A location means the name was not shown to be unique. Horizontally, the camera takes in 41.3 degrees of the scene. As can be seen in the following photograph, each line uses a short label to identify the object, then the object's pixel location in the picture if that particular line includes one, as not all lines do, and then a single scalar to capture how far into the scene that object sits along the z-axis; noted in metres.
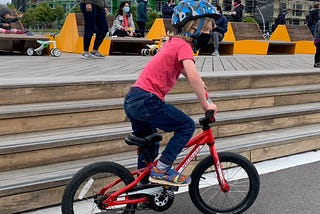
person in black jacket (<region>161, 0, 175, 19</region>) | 15.48
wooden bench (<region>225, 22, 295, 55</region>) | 15.49
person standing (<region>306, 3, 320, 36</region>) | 17.70
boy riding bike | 3.20
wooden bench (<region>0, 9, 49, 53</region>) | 10.80
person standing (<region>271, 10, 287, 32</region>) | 22.98
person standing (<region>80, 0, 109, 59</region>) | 8.27
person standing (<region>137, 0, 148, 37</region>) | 15.80
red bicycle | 3.21
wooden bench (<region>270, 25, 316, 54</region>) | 17.06
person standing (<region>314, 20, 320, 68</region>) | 9.01
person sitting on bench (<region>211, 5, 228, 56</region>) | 12.84
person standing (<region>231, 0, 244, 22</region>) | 19.07
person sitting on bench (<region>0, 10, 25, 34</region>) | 11.83
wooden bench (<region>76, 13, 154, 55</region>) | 12.19
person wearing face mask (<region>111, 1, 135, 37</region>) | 13.49
